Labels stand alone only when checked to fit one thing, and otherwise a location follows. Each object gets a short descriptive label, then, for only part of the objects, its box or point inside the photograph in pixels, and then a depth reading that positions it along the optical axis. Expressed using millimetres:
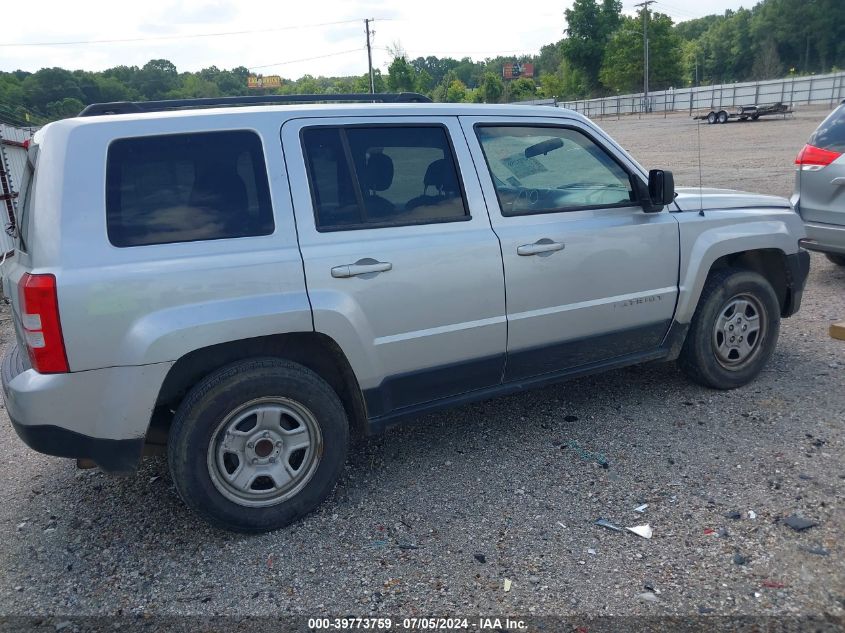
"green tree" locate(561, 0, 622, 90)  93938
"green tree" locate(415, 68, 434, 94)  57138
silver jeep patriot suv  2994
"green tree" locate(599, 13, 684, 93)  84000
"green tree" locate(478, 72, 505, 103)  69806
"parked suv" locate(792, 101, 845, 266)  6637
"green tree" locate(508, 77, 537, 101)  72875
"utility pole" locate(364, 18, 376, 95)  63681
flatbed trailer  37719
